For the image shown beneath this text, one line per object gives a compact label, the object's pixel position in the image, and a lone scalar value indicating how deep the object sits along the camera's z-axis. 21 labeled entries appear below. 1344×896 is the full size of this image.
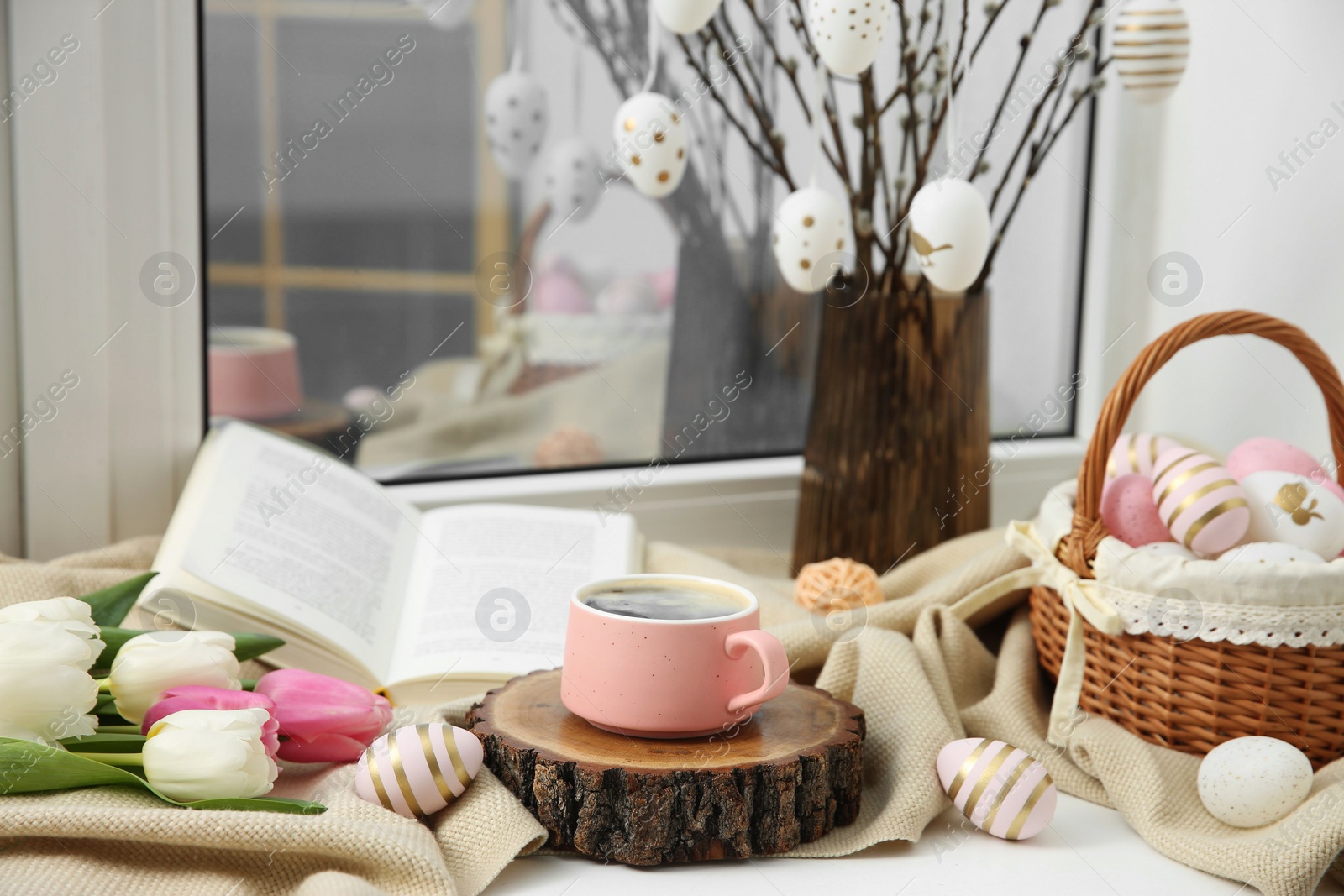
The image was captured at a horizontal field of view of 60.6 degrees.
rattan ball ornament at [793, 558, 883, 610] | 0.95
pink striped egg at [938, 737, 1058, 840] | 0.66
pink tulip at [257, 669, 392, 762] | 0.68
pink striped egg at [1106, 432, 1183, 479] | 0.84
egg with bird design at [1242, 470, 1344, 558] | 0.76
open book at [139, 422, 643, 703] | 0.80
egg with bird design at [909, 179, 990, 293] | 0.86
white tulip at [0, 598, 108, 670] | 0.60
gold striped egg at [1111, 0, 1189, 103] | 0.91
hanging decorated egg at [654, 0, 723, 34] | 0.87
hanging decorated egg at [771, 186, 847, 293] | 0.95
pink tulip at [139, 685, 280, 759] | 0.63
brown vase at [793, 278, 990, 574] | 1.03
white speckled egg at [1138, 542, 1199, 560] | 0.77
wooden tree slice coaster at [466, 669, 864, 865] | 0.61
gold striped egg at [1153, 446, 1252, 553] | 0.75
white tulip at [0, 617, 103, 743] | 0.57
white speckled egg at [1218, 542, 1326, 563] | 0.73
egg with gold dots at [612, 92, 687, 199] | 0.94
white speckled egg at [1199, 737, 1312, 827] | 0.67
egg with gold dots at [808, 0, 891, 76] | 0.84
